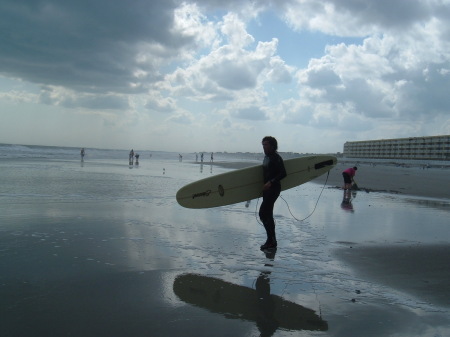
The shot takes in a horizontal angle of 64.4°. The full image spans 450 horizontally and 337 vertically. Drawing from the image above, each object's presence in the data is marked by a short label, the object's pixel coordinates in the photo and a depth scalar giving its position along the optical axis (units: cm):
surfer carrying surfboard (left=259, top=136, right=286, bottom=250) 586
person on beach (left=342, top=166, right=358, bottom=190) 1457
